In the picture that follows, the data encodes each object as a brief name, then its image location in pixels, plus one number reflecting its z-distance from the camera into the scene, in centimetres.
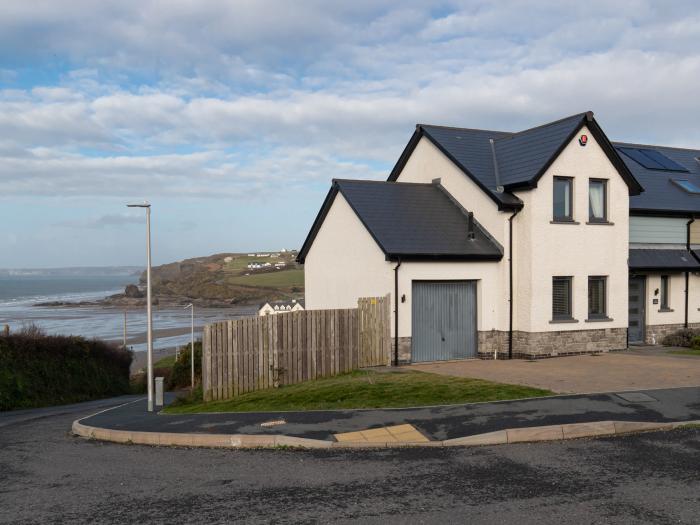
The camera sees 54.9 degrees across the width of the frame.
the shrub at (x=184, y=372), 3250
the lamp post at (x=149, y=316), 1496
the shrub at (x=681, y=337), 2312
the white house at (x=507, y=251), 1992
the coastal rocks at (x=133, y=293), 14038
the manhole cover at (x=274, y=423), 1182
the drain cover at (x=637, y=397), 1293
